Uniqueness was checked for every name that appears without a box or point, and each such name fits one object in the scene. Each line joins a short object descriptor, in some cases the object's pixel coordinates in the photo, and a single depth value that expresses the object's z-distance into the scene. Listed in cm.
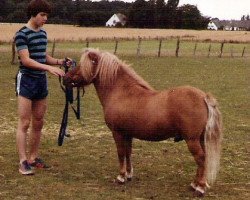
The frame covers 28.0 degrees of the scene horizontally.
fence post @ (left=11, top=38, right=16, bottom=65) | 2625
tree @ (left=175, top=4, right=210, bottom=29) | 9131
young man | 652
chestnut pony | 579
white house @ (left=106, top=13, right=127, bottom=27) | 9355
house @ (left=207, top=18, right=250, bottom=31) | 13231
